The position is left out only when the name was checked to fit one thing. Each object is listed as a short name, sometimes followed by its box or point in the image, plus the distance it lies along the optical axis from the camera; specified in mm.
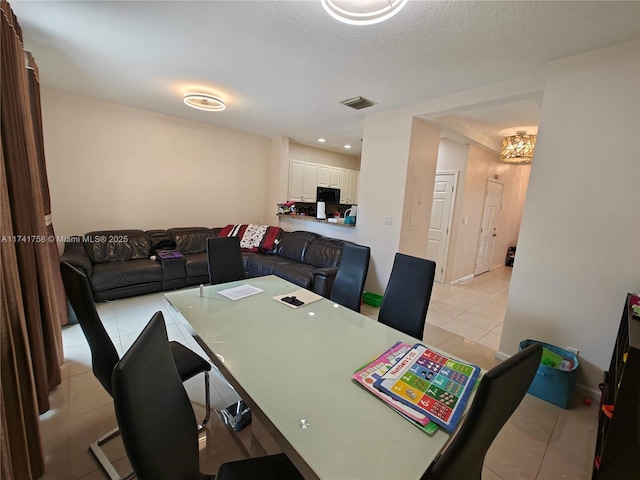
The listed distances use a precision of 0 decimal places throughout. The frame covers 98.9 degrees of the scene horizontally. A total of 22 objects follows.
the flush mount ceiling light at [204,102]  3219
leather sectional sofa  3477
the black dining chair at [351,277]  2352
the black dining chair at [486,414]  678
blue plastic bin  2031
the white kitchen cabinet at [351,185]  7160
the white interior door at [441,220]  4863
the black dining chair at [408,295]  1888
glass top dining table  838
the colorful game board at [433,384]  999
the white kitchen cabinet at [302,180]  5930
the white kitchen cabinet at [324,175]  6431
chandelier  4043
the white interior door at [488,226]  5460
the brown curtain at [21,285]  1244
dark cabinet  1190
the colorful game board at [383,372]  953
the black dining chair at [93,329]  1251
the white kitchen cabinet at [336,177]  6750
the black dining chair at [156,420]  664
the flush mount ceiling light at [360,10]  1550
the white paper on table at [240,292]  2102
